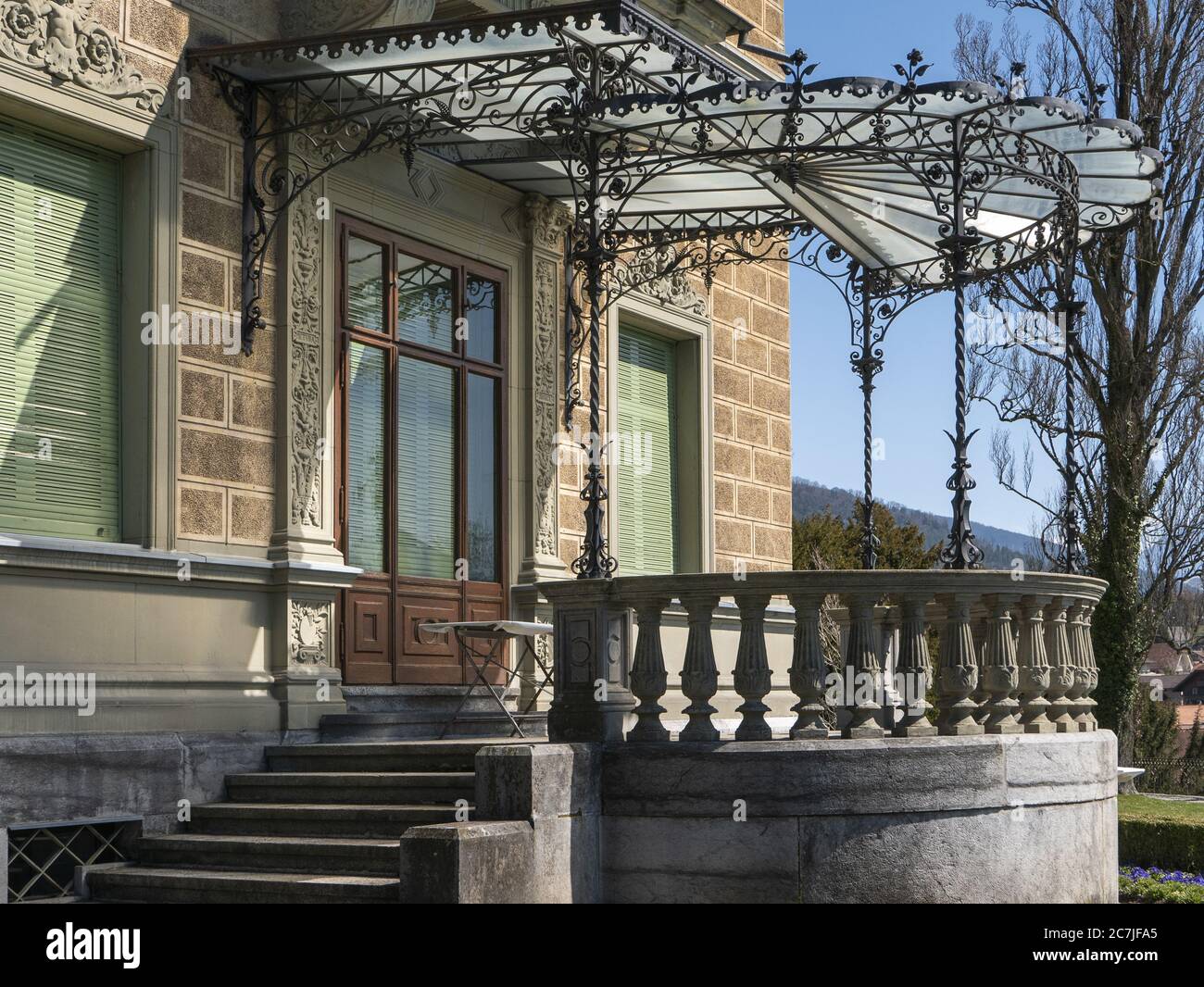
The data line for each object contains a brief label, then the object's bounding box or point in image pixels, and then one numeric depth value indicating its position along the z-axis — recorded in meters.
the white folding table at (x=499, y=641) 11.34
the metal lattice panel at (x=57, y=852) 9.32
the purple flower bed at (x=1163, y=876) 14.88
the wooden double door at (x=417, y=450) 12.34
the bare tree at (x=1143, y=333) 23.70
